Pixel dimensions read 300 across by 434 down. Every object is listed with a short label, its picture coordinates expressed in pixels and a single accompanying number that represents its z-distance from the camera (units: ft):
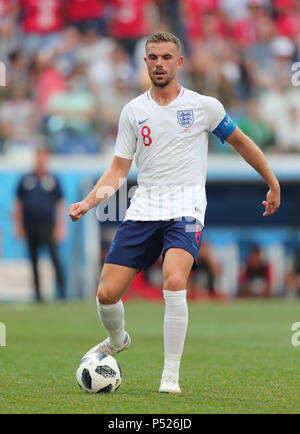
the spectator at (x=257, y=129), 58.65
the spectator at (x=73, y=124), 59.16
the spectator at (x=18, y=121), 59.31
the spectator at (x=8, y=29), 64.49
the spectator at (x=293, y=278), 58.54
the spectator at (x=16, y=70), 61.77
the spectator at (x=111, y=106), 59.57
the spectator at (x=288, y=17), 67.05
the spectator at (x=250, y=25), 65.57
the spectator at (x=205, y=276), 57.93
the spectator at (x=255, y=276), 58.18
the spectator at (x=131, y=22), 67.21
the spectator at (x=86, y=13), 68.74
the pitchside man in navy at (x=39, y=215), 54.08
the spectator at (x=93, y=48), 65.62
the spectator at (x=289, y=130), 59.88
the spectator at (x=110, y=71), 62.75
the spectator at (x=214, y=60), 60.29
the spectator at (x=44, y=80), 62.85
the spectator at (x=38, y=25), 67.72
